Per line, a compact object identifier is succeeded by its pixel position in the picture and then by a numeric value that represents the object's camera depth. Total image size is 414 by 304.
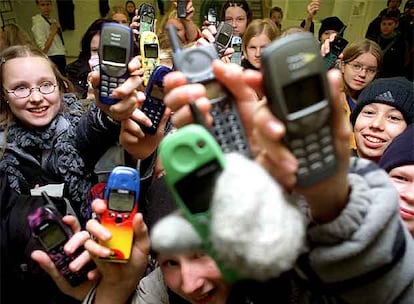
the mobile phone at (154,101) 0.83
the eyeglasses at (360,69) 1.91
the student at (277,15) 3.67
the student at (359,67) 1.90
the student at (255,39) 2.07
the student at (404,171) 0.83
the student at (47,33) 3.05
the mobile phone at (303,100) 0.37
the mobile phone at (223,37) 1.28
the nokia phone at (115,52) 0.77
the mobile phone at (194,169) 0.36
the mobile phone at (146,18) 1.70
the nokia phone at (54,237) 0.66
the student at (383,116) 1.22
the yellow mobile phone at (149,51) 1.36
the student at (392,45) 2.74
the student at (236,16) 2.41
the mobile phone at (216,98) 0.41
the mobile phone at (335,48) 1.58
